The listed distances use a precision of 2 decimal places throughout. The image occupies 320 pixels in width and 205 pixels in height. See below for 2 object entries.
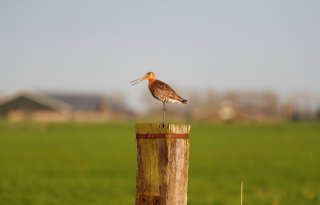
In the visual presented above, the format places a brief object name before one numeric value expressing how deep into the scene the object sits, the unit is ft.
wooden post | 28.91
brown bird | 33.71
